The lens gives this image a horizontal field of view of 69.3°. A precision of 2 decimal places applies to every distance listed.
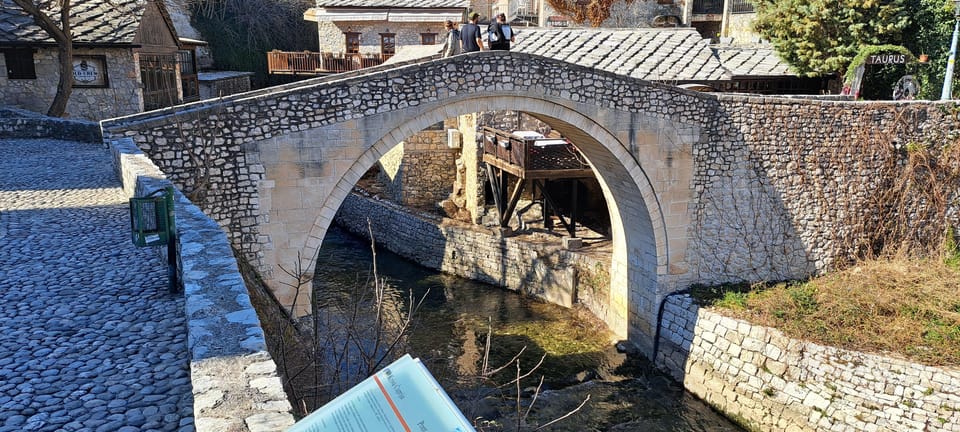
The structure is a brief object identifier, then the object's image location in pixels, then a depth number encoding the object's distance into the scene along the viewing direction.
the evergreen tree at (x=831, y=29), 14.55
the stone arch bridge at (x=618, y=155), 8.52
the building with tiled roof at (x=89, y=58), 13.41
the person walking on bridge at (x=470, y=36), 10.34
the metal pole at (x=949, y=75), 12.70
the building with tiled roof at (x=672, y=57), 14.70
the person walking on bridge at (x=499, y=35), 10.49
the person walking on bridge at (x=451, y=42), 10.29
